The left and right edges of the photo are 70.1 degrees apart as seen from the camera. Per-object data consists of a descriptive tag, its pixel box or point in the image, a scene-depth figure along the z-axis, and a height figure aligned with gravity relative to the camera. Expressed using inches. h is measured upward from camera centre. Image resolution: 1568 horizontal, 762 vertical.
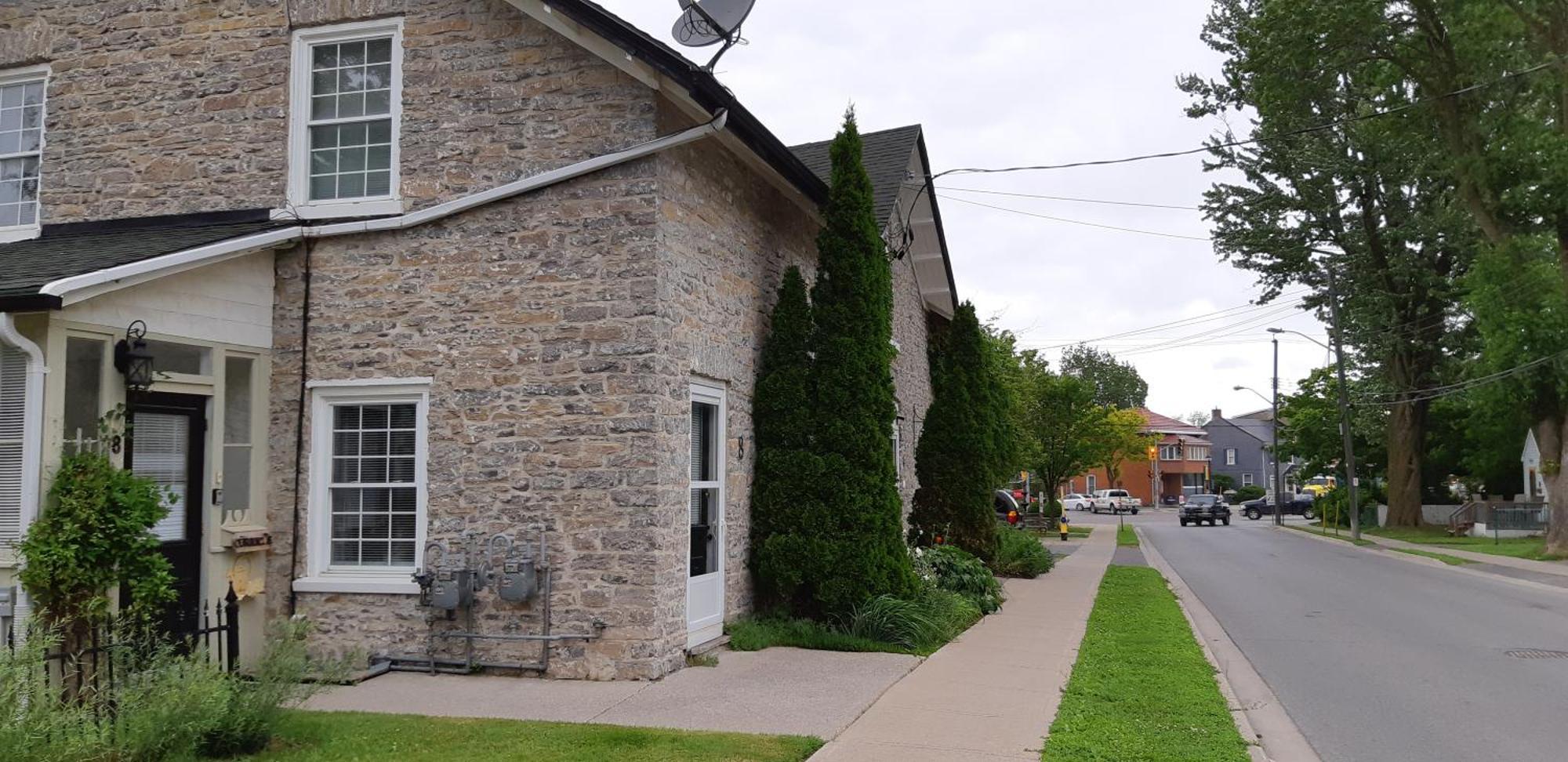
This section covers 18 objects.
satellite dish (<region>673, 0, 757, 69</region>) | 394.6 +158.5
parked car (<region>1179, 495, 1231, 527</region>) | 1897.1 -74.3
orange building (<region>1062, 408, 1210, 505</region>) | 3567.9 -6.2
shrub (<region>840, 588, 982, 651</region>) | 413.1 -58.5
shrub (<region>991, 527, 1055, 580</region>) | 751.1 -62.2
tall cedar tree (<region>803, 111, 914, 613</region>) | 421.7 +26.7
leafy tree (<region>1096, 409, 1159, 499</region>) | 1650.6 +47.7
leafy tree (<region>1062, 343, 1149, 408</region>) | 3757.4 +319.4
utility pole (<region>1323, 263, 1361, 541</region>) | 1373.0 +68.9
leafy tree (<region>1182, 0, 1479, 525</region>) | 1232.2 +288.8
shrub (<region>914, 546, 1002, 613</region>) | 537.6 -54.0
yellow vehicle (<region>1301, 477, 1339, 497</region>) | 2478.0 -47.0
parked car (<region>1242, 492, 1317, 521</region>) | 2384.4 -87.7
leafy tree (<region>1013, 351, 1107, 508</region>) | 1524.4 +62.1
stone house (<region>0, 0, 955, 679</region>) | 342.3 +53.2
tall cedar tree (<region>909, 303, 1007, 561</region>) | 668.1 -1.2
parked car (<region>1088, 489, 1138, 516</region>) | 2741.4 -86.4
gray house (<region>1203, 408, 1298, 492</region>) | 3934.5 +43.0
